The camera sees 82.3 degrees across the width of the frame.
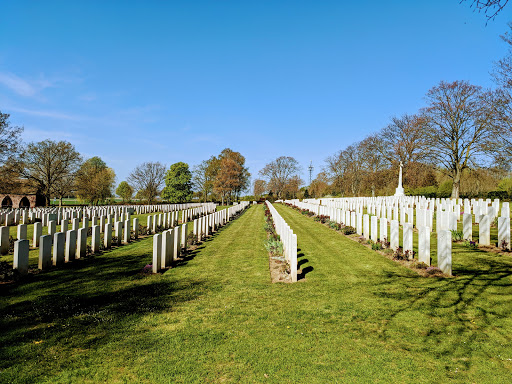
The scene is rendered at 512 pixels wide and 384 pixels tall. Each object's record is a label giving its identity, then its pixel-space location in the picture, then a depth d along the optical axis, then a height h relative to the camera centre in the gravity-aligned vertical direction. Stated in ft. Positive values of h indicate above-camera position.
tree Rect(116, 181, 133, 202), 236.22 +4.17
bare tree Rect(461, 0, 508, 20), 15.50 +10.63
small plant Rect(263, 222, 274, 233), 50.52 -5.20
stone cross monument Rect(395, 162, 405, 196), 100.94 +4.05
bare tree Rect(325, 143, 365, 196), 182.80 +19.84
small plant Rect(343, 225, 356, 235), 45.27 -4.61
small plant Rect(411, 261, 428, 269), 23.80 -5.21
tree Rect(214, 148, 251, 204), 187.21 +13.28
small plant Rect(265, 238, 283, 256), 32.11 -5.56
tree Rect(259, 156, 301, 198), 260.54 +25.28
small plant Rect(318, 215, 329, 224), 63.54 -4.18
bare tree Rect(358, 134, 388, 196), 152.76 +22.68
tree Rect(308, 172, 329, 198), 234.25 +11.01
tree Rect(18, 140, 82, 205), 127.03 +13.88
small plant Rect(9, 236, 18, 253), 32.99 -5.90
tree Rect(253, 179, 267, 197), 283.59 +11.53
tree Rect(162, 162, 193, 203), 199.72 +9.05
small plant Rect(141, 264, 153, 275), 24.80 -6.25
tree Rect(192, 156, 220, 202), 228.63 +17.73
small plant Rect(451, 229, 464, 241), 32.48 -3.69
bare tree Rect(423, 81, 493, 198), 98.15 +25.78
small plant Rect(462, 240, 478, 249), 29.04 -4.16
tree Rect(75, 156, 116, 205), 142.00 +6.24
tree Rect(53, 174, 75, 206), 132.98 +4.04
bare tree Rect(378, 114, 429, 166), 107.96 +26.74
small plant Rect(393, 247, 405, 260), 27.72 -5.04
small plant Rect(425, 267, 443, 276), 22.06 -5.24
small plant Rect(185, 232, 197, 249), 38.45 -5.76
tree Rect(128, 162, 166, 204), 193.06 +11.27
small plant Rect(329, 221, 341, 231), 50.42 -4.44
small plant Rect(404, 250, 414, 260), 27.24 -4.97
